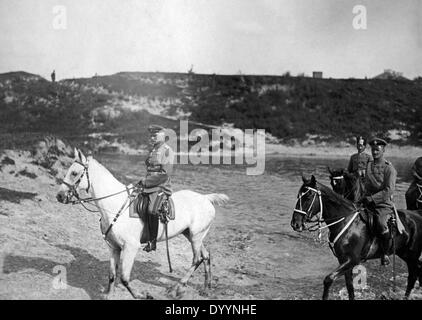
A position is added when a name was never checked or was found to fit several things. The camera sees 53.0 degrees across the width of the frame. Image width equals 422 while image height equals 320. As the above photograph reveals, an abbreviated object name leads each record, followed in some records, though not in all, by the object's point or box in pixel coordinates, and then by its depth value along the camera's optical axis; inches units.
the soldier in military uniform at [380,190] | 316.5
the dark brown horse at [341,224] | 300.4
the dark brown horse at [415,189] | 415.2
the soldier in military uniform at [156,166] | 315.3
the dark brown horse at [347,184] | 430.9
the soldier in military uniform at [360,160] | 446.7
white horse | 299.0
